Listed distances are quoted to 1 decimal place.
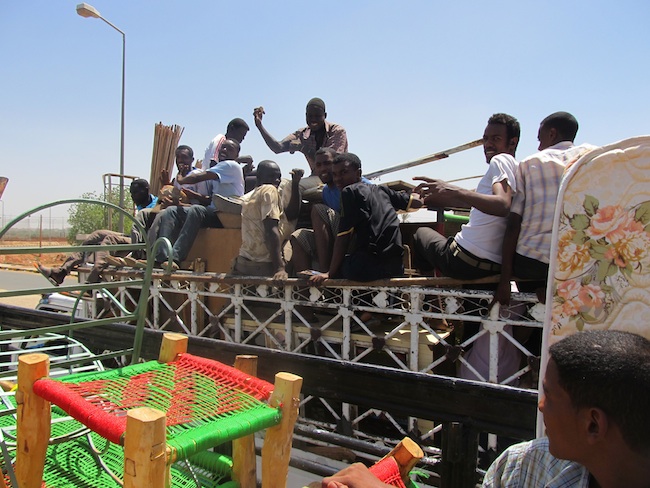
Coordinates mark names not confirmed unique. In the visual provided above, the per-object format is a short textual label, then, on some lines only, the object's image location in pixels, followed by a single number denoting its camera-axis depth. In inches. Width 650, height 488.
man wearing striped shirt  111.9
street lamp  462.3
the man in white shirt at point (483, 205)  112.7
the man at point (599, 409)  40.8
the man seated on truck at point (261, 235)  156.5
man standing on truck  209.0
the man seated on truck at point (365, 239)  132.7
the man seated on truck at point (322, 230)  152.8
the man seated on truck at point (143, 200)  222.1
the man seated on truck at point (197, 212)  182.5
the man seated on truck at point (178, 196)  190.3
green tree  1258.6
